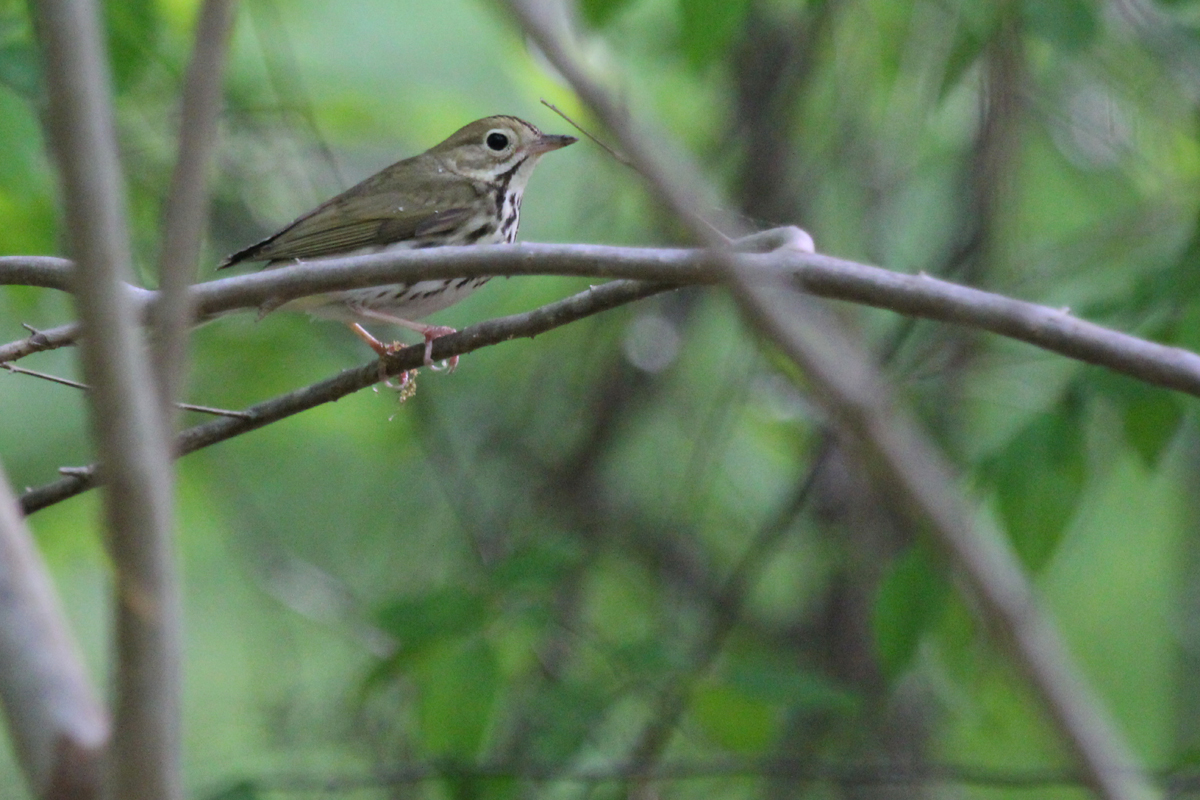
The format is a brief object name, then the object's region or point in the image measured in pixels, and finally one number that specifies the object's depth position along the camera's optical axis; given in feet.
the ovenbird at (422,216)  27.25
